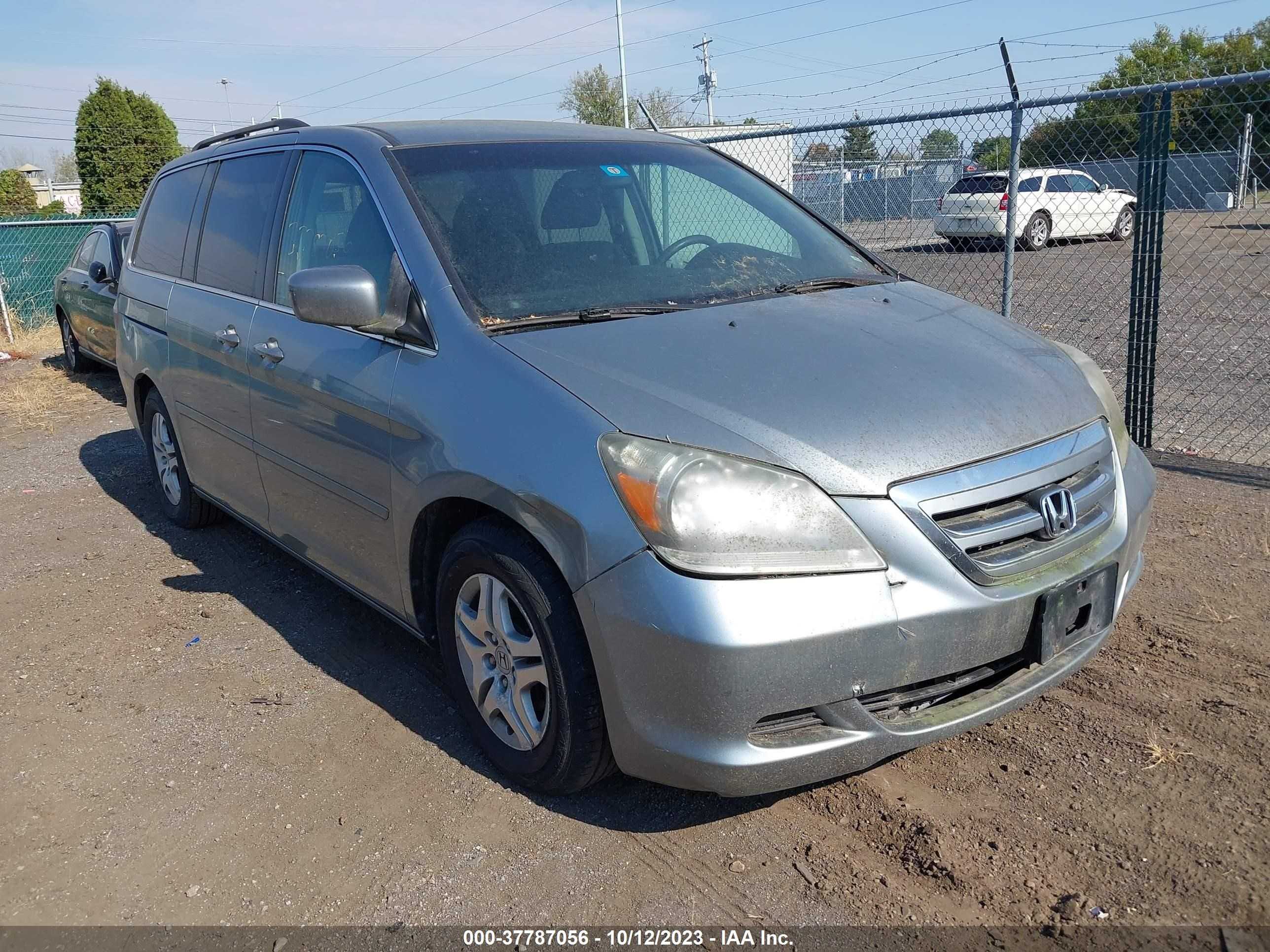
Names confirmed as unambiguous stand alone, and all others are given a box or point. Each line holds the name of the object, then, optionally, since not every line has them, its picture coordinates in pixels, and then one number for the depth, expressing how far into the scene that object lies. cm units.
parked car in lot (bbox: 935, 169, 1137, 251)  1508
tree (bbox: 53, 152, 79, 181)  8554
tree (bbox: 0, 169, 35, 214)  3728
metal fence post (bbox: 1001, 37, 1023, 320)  576
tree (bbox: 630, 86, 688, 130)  4834
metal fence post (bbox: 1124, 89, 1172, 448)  539
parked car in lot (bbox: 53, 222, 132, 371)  919
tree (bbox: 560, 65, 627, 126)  4706
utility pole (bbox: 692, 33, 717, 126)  6334
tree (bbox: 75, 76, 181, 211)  3266
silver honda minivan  236
